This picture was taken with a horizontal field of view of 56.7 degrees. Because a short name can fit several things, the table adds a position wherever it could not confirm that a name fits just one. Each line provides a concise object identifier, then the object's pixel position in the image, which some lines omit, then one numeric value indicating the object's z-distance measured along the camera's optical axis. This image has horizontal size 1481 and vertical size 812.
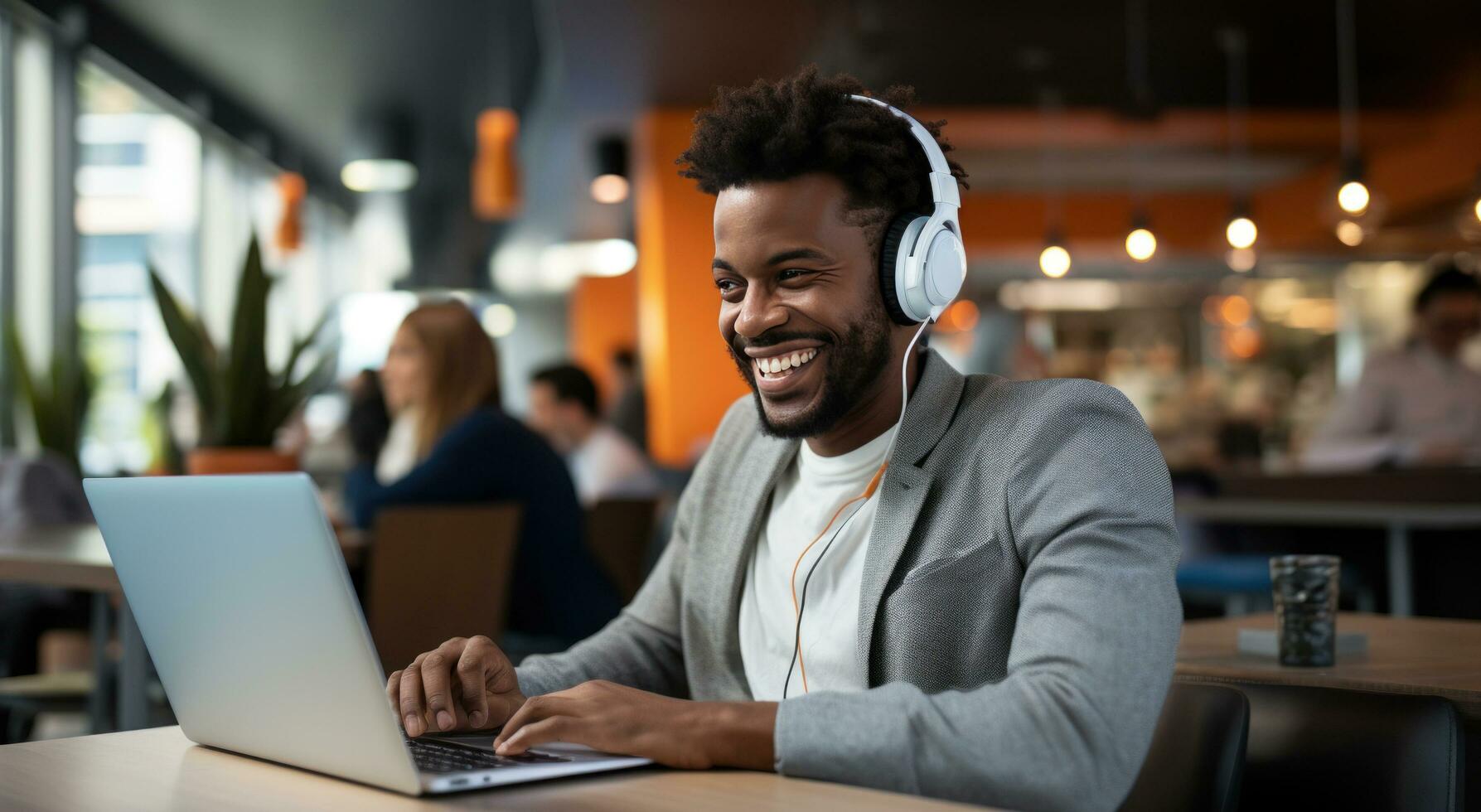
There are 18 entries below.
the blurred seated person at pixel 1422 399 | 4.67
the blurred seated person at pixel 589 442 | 5.09
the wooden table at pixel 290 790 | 0.86
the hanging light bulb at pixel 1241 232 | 6.43
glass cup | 1.51
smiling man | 0.97
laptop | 0.85
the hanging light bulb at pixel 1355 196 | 5.57
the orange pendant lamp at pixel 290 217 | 7.48
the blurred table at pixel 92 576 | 1.96
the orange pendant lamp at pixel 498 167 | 5.72
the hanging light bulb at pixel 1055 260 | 7.49
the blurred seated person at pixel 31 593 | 3.62
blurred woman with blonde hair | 2.90
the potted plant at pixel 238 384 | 2.62
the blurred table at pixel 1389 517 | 3.89
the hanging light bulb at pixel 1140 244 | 6.86
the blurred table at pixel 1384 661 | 1.30
